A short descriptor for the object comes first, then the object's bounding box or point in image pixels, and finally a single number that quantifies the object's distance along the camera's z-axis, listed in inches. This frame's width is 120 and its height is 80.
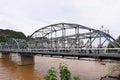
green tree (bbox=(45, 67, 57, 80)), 152.9
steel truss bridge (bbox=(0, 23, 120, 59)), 534.1
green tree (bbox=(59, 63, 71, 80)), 160.9
